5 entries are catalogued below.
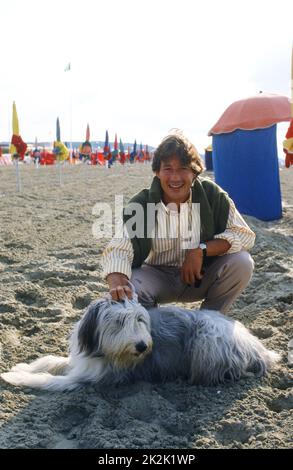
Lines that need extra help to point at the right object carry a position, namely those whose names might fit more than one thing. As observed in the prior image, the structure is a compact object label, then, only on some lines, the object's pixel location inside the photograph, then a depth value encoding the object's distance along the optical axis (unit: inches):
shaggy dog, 105.9
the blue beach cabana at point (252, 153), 322.0
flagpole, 812.1
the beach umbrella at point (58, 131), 641.2
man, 124.3
